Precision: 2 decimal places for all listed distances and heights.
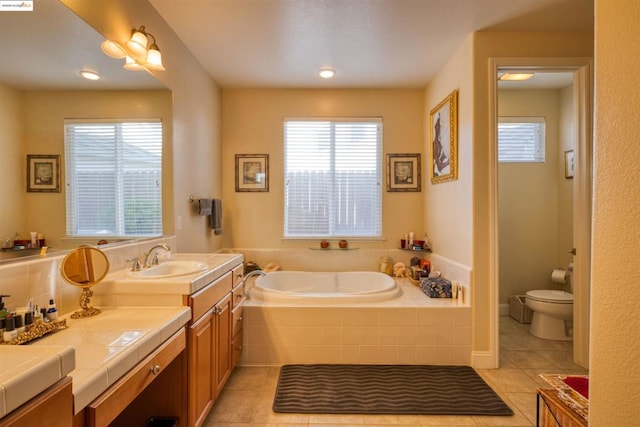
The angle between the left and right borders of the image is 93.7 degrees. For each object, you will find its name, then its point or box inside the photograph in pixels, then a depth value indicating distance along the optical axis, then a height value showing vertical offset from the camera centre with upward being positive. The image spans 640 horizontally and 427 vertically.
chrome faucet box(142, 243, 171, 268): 1.85 -0.29
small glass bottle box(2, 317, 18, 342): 0.96 -0.39
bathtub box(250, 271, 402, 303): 3.10 -0.77
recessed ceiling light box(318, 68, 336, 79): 2.90 +1.35
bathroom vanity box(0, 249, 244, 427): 0.64 -0.46
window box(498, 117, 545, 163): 3.41 +0.79
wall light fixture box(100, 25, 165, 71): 1.67 +0.94
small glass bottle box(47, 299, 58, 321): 1.13 -0.39
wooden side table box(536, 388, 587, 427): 1.11 -0.79
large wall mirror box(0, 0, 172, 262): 1.14 +0.52
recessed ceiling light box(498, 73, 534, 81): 2.97 +1.33
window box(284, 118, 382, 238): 3.48 +0.35
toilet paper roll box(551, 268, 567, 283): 3.14 -0.70
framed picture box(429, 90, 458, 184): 2.61 +0.66
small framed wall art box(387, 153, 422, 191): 3.45 +0.43
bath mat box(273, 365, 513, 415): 1.85 -1.22
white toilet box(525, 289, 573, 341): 2.76 -0.97
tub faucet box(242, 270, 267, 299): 2.44 -0.69
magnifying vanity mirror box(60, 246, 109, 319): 1.30 -0.27
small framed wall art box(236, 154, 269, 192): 3.46 +0.47
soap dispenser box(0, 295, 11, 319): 0.98 -0.33
